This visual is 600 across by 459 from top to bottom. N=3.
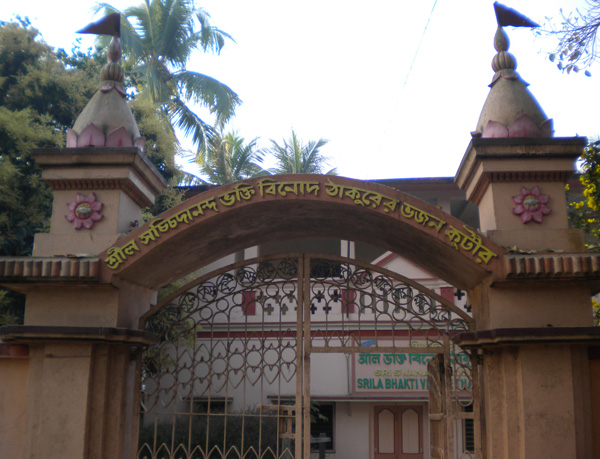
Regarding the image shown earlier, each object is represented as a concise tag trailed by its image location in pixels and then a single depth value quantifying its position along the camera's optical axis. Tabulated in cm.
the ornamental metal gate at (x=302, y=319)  586
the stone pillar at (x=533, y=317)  508
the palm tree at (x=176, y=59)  1945
